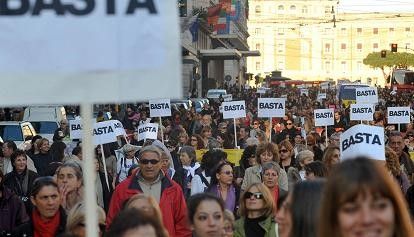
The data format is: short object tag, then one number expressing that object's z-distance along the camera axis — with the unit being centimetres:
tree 13175
